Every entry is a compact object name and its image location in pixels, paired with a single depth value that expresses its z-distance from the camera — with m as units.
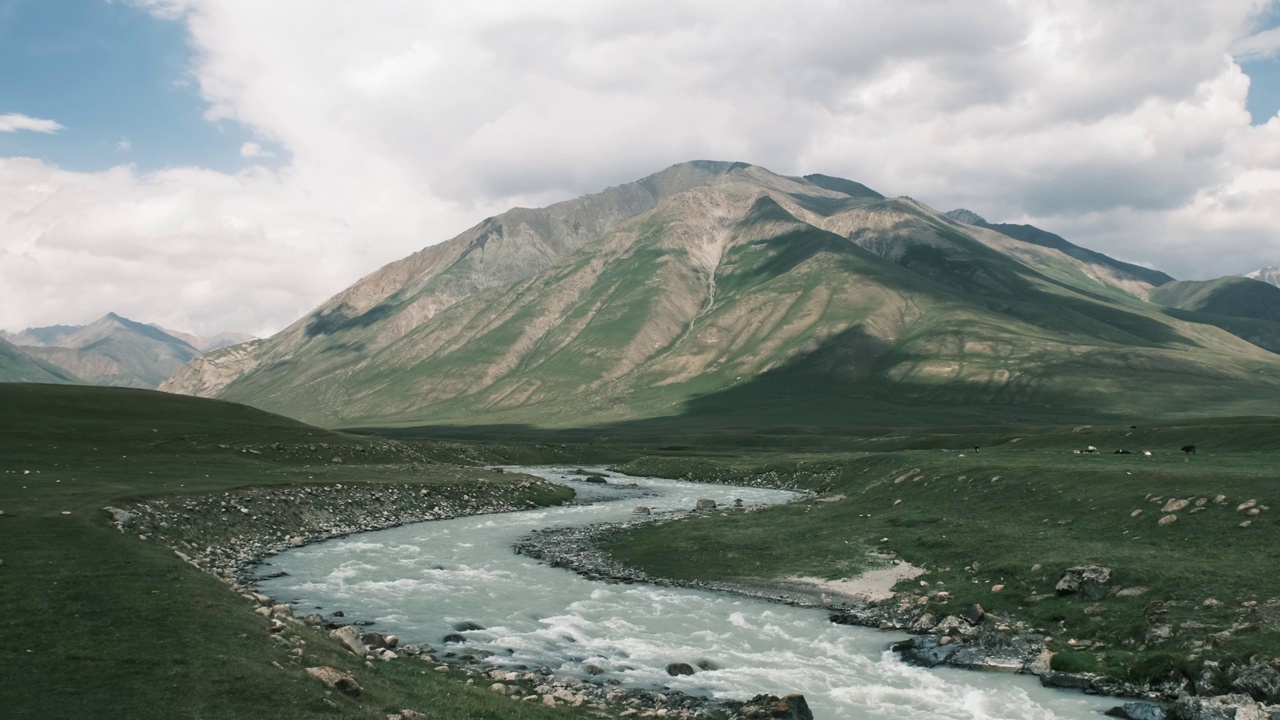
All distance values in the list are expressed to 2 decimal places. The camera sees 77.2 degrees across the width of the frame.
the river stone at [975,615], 34.25
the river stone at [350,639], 27.36
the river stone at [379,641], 30.11
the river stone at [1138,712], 24.50
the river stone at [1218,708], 22.95
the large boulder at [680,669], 29.80
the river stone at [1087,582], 34.09
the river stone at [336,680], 21.48
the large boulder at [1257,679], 24.44
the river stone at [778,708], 24.05
